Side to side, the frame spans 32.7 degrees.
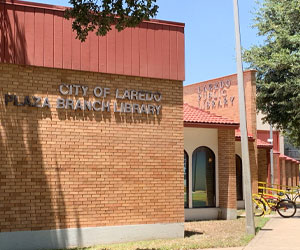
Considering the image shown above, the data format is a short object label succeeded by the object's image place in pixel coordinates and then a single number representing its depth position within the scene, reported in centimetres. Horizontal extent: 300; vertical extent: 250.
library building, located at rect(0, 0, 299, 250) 1241
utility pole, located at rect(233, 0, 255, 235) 1489
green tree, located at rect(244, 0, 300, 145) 2172
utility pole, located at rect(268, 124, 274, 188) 3128
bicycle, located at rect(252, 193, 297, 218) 2028
